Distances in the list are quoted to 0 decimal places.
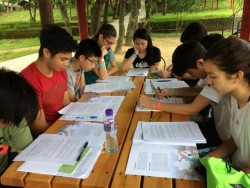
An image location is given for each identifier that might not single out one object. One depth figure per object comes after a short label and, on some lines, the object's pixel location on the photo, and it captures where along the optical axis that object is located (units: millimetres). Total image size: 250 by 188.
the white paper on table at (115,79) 2754
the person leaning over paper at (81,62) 2447
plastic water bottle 1319
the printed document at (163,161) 1132
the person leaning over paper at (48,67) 1901
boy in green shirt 1273
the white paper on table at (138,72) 2991
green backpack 975
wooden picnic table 1077
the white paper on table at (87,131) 1421
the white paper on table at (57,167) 1147
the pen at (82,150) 1243
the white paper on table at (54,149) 1243
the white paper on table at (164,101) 1853
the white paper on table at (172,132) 1374
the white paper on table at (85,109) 1794
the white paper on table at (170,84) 2373
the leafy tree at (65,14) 9773
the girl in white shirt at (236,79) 1304
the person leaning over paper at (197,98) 1748
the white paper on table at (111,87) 2379
